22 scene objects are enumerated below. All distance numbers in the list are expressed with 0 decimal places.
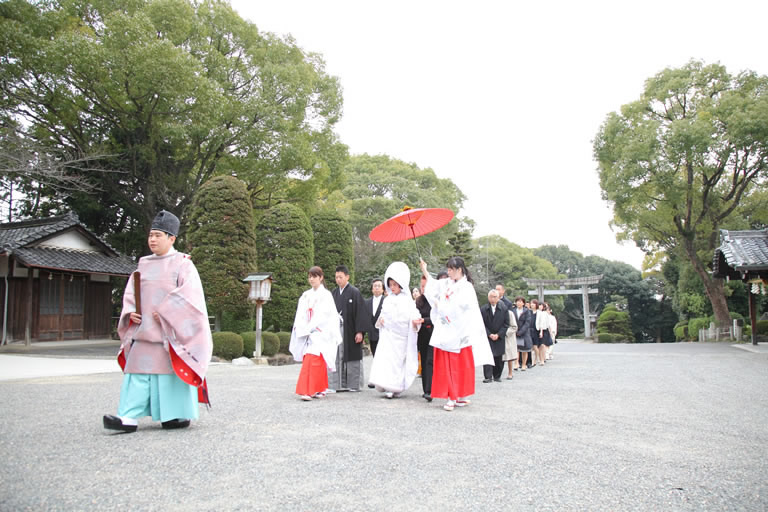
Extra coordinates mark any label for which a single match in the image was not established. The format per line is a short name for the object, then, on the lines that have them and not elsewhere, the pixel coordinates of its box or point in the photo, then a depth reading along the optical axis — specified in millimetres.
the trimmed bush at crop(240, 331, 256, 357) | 15602
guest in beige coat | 11141
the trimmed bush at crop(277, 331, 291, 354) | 16812
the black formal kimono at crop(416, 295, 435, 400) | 7824
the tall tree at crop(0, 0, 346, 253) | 16969
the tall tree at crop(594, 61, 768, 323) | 25094
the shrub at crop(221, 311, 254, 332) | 16984
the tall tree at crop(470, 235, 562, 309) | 42125
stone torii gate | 39688
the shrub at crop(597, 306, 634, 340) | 39844
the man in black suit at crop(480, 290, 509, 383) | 10156
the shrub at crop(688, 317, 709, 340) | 31175
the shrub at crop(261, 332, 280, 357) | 15742
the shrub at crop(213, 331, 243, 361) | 14695
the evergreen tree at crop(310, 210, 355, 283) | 20609
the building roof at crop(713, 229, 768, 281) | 17109
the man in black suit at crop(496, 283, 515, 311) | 10898
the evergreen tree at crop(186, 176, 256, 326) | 15984
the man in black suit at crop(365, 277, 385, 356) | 8950
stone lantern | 14453
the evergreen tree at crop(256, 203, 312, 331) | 17859
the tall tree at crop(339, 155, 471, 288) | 28484
